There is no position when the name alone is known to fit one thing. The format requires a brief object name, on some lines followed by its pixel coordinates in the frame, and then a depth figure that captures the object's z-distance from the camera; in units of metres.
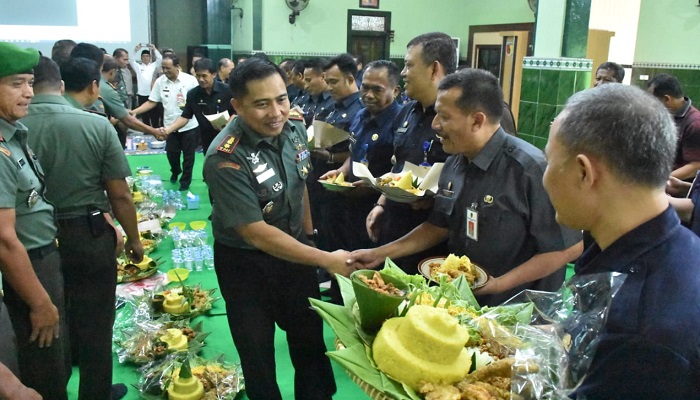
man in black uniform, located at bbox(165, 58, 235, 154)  5.95
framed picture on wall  9.62
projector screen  8.77
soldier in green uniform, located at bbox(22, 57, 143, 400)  2.17
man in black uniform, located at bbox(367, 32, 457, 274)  2.80
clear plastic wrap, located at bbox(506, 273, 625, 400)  1.03
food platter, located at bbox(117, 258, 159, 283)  3.85
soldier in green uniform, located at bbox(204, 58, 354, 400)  2.04
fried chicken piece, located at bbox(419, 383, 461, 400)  1.17
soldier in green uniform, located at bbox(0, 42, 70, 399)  1.81
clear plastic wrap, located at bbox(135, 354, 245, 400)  2.57
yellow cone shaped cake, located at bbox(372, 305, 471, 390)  1.23
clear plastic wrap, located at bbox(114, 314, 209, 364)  2.88
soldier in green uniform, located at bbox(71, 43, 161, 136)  3.63
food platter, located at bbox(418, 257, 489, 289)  1.87
